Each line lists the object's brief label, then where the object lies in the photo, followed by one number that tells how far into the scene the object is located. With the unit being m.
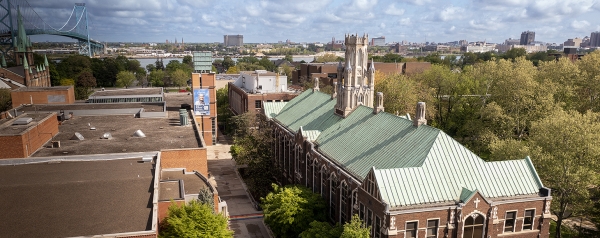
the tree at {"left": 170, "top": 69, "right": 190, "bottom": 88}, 162.88
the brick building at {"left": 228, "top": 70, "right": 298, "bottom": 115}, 87.38
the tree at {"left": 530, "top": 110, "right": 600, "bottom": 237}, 36.66
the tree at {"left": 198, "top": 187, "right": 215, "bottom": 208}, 32.19
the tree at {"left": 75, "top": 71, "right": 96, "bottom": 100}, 140.12
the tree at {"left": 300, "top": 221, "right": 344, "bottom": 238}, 32.56
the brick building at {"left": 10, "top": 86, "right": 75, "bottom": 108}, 80.25
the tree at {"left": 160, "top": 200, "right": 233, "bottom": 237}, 26.72
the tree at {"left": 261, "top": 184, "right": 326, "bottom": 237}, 36.81
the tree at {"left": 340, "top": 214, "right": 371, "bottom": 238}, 27.86
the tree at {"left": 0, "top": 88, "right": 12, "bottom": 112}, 84.50
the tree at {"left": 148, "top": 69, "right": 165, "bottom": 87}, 166.60
